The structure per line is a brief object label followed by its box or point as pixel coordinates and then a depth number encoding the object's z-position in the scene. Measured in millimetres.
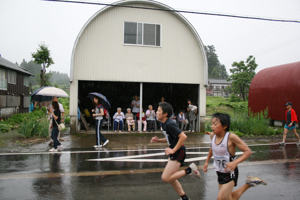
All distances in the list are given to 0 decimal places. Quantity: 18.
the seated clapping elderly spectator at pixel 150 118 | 13825
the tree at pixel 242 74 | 47781
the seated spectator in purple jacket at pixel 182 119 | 14445
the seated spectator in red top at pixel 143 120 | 13745
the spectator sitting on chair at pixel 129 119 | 13703
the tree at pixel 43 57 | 23720
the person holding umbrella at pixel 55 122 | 8602
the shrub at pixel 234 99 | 47125
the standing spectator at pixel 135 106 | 14305
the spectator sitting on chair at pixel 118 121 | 13422
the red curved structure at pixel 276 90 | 15995
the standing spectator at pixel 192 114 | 14119
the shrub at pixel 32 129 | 10766
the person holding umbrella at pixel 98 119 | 9219
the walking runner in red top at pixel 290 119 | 10045
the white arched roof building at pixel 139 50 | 12828
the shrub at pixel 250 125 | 12977
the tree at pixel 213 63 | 102750
